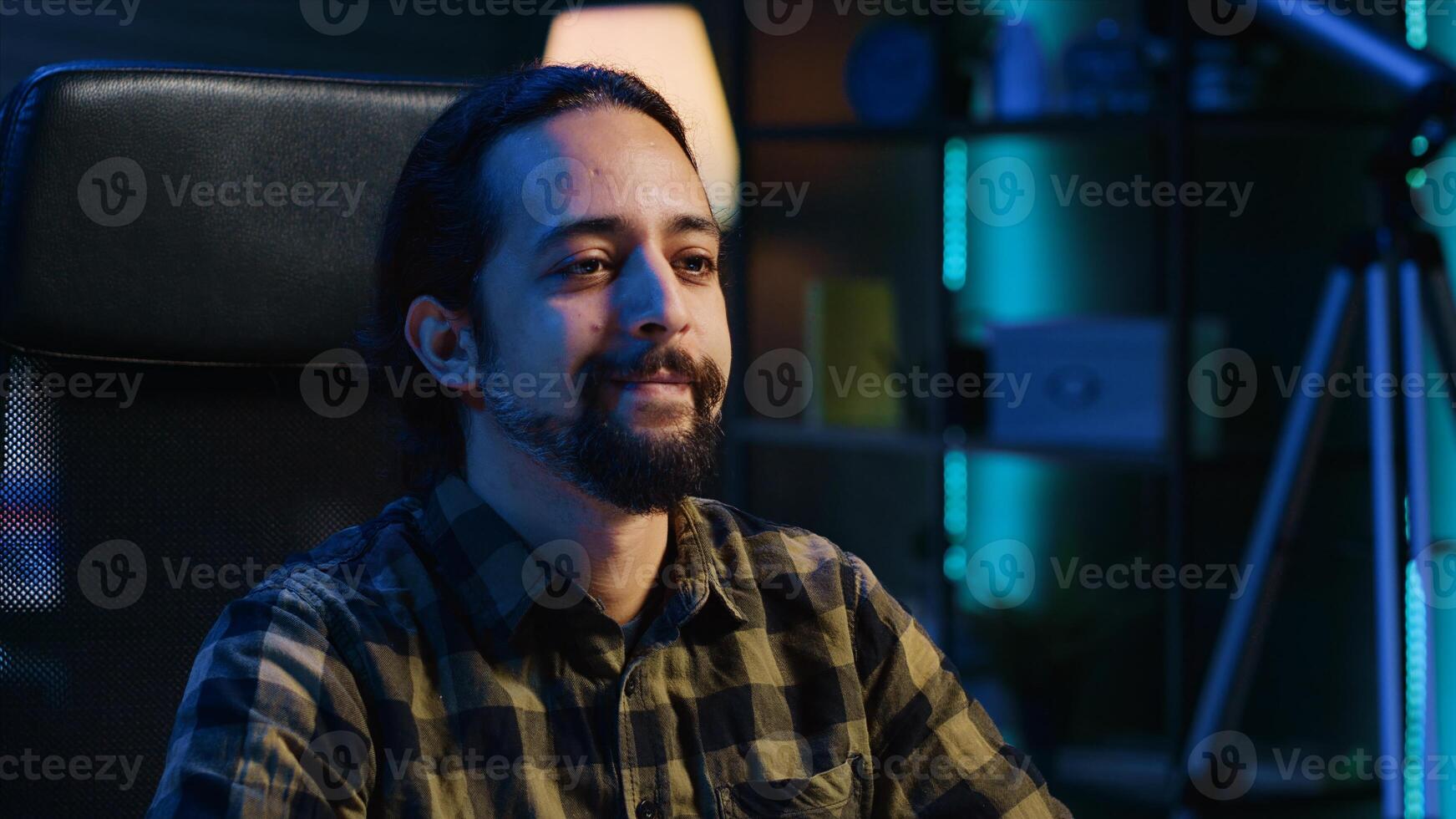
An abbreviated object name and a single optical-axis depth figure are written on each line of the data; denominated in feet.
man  7.41
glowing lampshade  11.41
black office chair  7.81
